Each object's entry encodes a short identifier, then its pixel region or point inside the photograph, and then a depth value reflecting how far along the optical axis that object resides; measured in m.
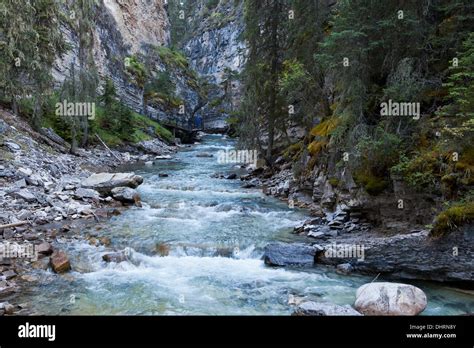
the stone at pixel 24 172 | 14.69
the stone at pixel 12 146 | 17.20
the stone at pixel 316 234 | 11.12
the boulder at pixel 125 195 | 15.73
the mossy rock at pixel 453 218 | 7.89
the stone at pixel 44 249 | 9.50
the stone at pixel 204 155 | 34.38
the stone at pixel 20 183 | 13.70
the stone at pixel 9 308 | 6.67
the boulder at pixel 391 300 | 6.51
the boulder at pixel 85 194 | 14.90
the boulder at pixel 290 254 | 9.58
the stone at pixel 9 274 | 8.09
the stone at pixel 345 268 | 8.96
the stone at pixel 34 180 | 14.40
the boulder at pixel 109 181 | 16.38
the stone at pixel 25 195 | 12.82
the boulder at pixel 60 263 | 8.77
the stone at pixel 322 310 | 6.37
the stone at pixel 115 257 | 9.55
